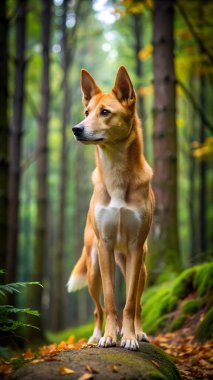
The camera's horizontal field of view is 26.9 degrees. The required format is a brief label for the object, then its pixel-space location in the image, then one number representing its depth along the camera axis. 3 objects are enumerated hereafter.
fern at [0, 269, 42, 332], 3.53
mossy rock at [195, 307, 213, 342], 5.61
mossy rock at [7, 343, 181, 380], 3.23
